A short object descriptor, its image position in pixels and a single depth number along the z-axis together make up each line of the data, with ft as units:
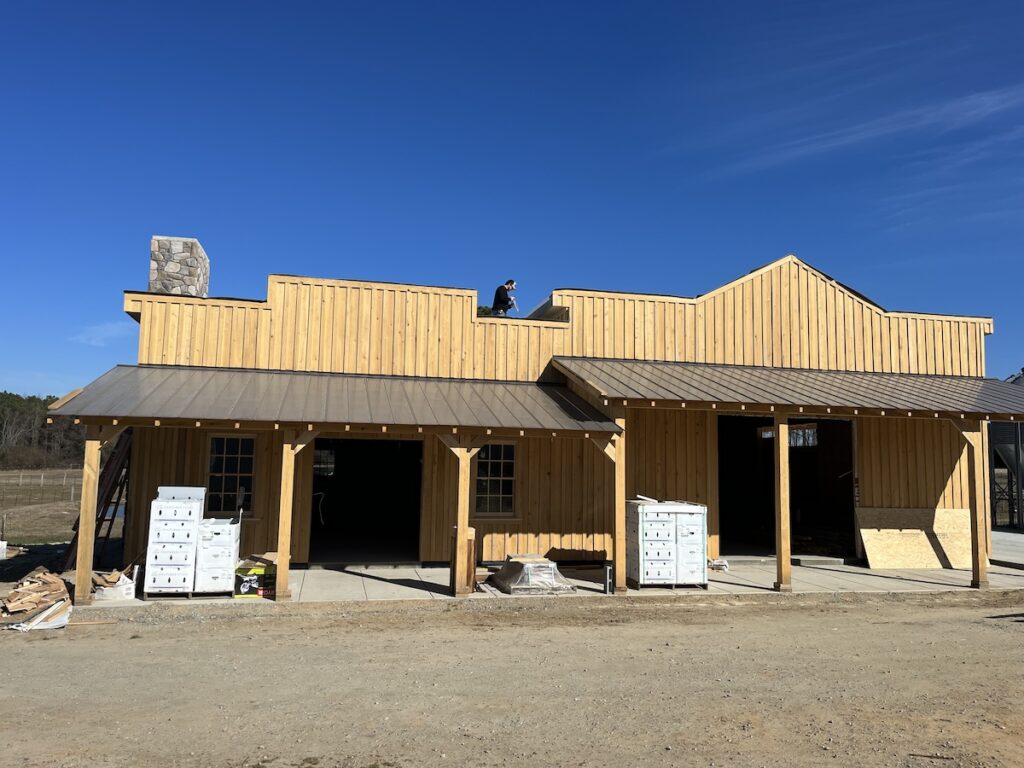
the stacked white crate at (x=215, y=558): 32.50
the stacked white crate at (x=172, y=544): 31.86
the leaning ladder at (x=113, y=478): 40.24
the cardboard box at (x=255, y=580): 32.91
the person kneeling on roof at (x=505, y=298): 49.16
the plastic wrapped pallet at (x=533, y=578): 35.06
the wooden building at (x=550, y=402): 35.40
